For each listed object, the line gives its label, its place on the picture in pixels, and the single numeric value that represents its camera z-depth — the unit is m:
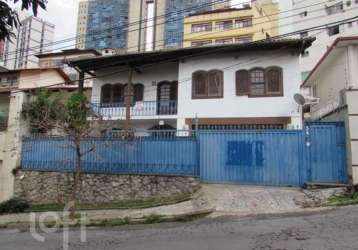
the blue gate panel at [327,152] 12.39
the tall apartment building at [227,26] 39.88
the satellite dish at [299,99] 16.61
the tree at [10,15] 3.30
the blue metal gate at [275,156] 12.52
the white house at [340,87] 11.89
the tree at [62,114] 12.36
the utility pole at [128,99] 19.74
